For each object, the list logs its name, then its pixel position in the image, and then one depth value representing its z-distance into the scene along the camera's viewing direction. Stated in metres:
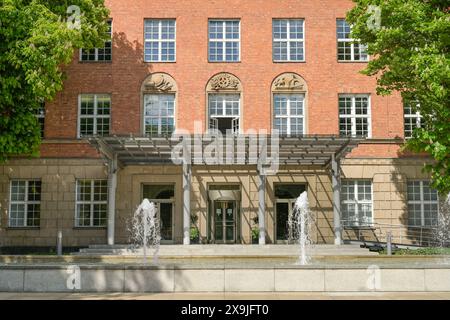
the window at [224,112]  27.22
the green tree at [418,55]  19.62
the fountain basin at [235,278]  13.19
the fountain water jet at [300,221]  26.08
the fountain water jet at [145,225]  26.50
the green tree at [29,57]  21.28
